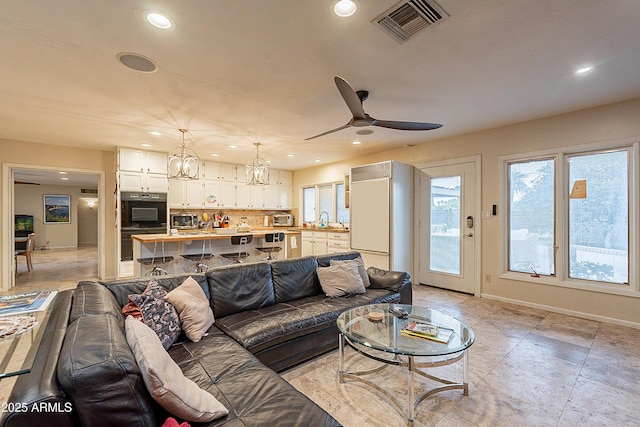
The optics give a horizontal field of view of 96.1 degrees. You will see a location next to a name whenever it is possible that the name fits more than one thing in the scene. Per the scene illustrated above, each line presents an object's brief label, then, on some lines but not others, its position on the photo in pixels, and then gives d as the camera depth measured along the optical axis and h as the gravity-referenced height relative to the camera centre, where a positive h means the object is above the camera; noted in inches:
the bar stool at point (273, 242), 191.3 -20.8
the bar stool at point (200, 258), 172.6 -27.3
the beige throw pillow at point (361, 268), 133.1 -26.4
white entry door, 181.0 -10.2
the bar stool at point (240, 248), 176.1 -24.4
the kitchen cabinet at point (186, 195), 239.1 +15.6
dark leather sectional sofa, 36.8 -28.8
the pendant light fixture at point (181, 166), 161.3 +26.3
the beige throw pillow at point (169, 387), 42.0 -26.3
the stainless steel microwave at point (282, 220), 309.3 -8.4
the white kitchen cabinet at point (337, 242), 236.1 -25.1
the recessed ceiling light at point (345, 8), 69.0 +50.3
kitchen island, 161.6 -21.7
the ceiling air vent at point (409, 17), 70.7 +50.6
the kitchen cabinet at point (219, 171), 258.4 +38.4
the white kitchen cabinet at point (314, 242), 256.4 -27.7
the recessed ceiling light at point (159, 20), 74.0 +50.9
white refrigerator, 194.5 -1.5
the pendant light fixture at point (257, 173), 187.0 +25.6
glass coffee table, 70.7 -34.0
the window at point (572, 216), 135.6 -2.4
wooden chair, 253.7 -34.8
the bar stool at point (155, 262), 158.6 -27.1
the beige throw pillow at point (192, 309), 80.4 -28.0
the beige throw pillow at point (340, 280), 120.4 -29.2
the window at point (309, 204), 301.7 +8.7
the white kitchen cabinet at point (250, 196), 278.8 +16.0
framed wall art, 399.2 +6.2
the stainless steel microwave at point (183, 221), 246.5 -7.3
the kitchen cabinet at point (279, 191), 301.9 +23.4
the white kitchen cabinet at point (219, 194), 257.8 +17.2
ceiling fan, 89.6 +36.2
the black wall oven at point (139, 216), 210.4 -2.3
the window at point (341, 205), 266.7 +6.6
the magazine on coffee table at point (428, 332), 77.3 -33.6
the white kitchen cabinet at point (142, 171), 210.7 +32.2
